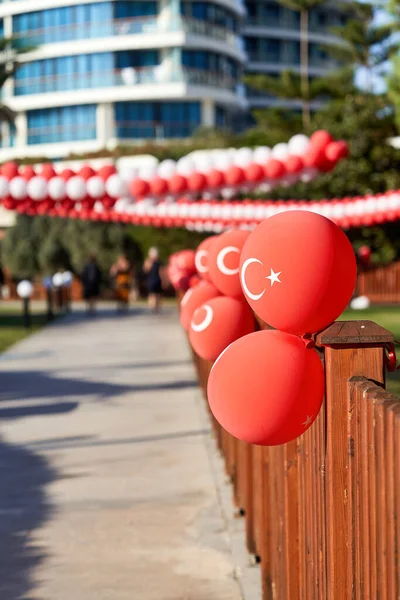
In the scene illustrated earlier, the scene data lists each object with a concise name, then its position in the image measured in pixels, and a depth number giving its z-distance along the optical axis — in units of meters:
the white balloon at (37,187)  14.84
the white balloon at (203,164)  15.85
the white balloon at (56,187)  14.93
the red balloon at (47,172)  15.05
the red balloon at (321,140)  15.34
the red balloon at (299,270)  3.31
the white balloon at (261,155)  15.78
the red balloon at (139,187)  15.17
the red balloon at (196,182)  15.62
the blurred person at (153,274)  28.31
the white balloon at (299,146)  15.36
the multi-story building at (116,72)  72.00
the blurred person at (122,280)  31.17
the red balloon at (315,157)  15.27
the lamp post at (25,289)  22.61
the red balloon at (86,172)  15.11
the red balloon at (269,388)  3.33
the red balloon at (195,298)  6.42
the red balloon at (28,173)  14.98
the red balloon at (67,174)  15.07
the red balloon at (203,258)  6.90
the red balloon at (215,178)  15.74
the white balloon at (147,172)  15.36
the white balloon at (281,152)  15.50
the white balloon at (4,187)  14.88
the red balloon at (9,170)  14.94
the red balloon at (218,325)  5.21
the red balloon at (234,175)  15.67
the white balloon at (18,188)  14.84
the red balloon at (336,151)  15.15
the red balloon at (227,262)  5.52
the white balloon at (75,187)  14.92
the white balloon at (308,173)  15.39
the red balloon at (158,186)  15.33
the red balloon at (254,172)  15.66
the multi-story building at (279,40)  89.56
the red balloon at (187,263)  10.84
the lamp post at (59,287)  32.25
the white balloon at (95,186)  15.08
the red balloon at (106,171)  15.16
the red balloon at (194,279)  10.21
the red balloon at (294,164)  15.28
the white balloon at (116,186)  15.04
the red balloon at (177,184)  15.41
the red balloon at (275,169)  15.44
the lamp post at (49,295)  28.47
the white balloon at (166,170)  15.51
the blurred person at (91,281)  30.23
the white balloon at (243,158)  15.80
